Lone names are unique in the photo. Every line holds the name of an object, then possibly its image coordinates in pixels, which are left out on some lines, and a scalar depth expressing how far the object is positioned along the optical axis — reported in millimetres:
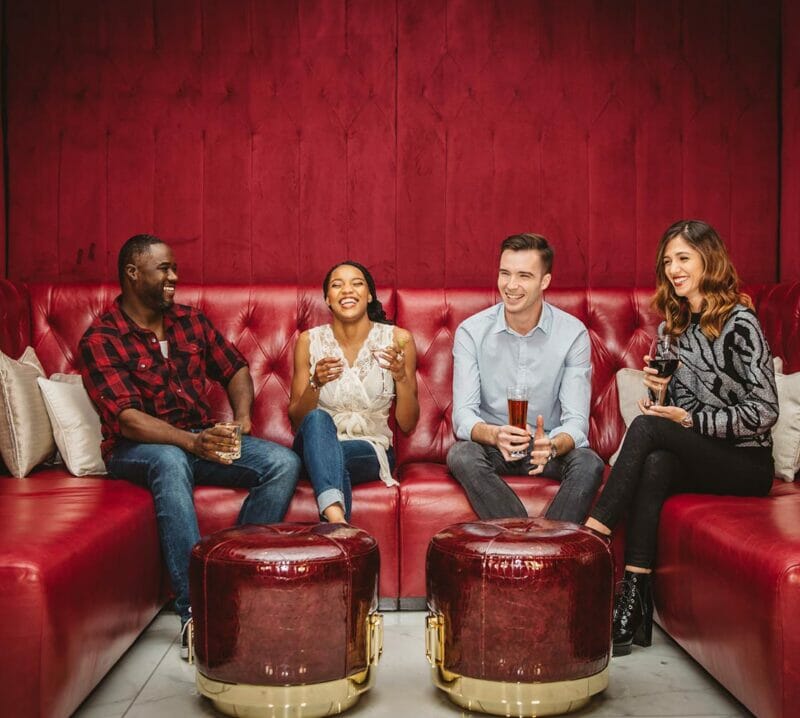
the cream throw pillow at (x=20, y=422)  2787
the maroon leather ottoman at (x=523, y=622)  1959
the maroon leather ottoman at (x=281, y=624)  1925
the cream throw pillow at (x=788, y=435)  2795
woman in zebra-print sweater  2504
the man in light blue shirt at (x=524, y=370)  2828
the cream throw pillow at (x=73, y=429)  2848
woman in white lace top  2881
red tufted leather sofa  1756
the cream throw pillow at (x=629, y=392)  3178
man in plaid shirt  2559
